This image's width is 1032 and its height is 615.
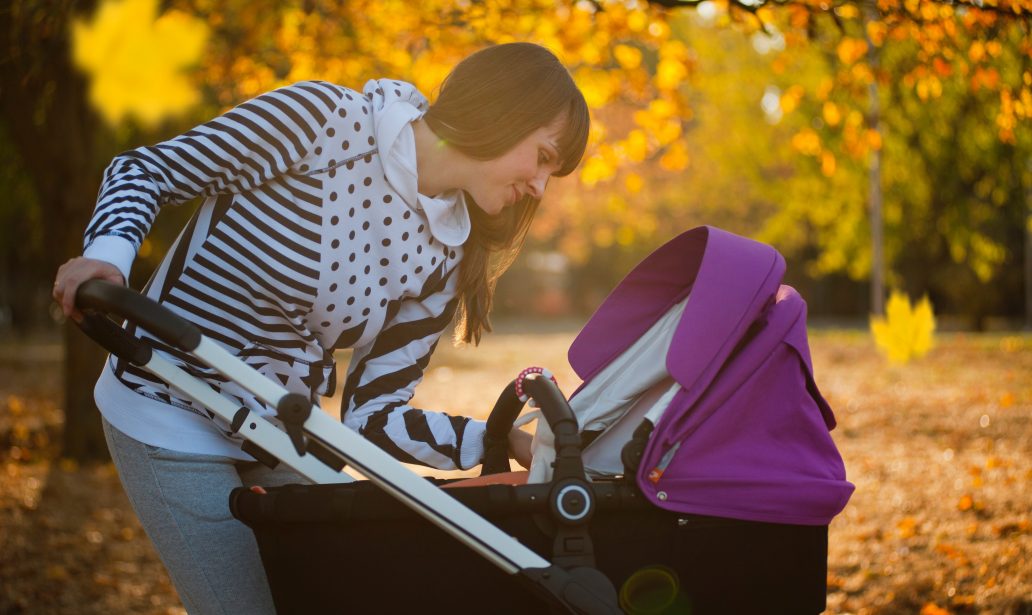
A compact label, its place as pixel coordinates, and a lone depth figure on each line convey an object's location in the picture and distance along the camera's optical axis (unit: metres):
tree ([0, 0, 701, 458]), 5.88
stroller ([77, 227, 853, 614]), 1.72
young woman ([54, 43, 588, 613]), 1.98
